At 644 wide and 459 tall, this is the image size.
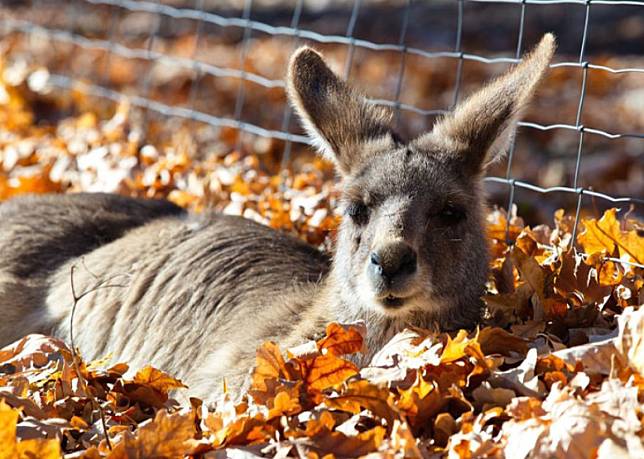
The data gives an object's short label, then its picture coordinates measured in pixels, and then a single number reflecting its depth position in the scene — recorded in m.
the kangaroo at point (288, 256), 8.56
